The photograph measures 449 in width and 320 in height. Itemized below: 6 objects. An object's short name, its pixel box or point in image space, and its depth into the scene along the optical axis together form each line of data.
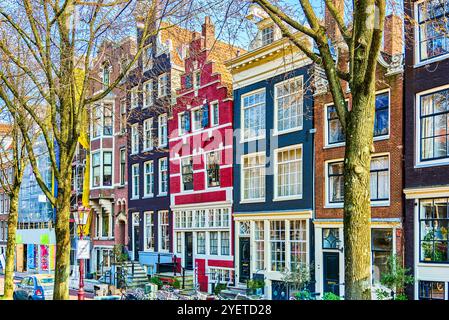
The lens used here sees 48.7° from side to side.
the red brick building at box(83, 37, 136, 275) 30.91
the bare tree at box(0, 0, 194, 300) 10.56
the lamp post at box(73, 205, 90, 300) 16.31
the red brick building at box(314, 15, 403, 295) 16.33
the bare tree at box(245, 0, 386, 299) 6.04
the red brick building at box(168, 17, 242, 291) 23.91
